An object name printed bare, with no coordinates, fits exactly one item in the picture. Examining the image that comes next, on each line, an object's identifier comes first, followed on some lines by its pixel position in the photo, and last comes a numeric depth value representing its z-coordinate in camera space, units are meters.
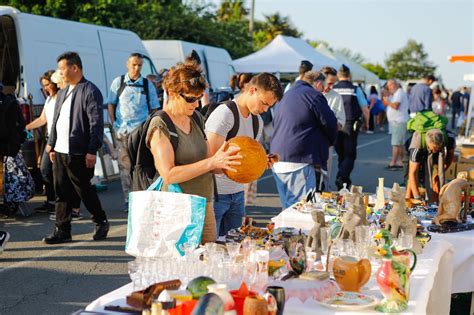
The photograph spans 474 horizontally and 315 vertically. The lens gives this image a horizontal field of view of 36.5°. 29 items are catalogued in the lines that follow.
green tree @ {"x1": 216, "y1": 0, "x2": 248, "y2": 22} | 57.74
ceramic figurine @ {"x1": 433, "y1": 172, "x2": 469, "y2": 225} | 5.07
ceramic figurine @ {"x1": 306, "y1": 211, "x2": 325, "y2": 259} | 3.87
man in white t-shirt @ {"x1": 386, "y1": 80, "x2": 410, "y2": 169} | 14.01
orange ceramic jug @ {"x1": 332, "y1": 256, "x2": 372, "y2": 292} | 3.32
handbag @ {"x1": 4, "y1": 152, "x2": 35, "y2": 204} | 8.52
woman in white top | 8.61
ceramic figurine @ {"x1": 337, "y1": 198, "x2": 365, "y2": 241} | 4.09
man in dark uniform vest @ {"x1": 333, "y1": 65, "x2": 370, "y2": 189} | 10.75
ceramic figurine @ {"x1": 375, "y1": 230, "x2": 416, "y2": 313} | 3.06
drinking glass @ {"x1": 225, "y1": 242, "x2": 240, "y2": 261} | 3.47
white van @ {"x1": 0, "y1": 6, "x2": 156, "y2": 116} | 10.68
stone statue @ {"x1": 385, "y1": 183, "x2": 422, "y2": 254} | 4.27
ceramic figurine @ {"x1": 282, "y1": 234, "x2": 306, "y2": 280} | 3.49
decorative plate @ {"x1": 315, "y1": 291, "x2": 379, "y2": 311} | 3.08
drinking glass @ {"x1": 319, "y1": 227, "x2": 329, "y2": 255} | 3.84
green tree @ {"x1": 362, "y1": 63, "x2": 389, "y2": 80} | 72.07
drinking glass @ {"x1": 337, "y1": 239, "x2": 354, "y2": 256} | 3.83
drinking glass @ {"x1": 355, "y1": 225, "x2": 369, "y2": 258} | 3.83
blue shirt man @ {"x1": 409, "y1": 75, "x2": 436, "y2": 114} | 14.87
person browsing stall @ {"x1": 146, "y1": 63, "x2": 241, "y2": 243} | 3.83
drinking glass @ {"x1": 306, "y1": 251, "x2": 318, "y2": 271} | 3.55
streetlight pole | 40.41
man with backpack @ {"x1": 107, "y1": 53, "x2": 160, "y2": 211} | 9.00
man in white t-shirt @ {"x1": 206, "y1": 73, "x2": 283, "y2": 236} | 4.78
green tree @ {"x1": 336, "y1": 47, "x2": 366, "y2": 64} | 95.68
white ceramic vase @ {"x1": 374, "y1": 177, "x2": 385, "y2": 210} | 5.53
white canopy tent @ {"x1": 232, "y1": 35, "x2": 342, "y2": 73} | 19.67
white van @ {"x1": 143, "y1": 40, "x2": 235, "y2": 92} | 18.27
